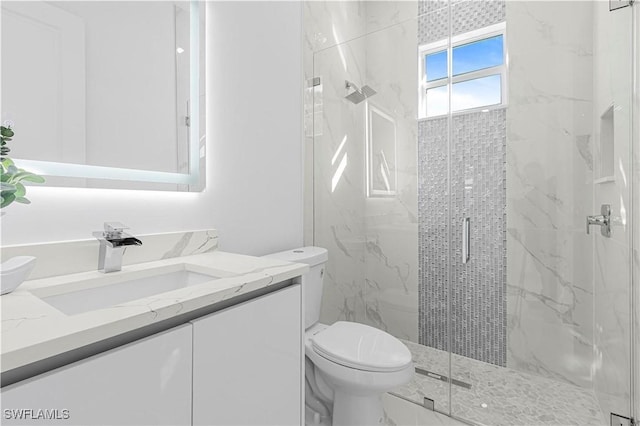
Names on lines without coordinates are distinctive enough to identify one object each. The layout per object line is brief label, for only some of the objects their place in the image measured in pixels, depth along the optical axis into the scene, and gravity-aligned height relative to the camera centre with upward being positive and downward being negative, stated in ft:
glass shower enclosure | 5.69 +0.23
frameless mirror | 3.08 +1.28
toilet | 4.24 -1.93
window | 6.15 +2.50
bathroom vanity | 1.72 -0.86
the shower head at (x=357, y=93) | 6.61 +2.33
